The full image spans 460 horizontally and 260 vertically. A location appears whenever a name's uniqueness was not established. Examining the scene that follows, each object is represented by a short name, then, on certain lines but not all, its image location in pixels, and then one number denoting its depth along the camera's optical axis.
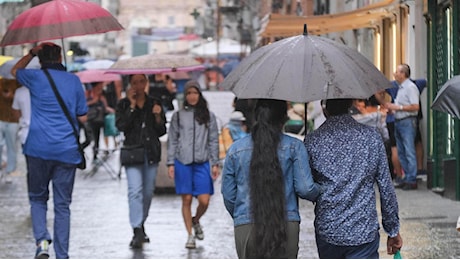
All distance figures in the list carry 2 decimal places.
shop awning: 20.16
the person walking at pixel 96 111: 26.34
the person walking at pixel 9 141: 20.85
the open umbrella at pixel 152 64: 13.98
